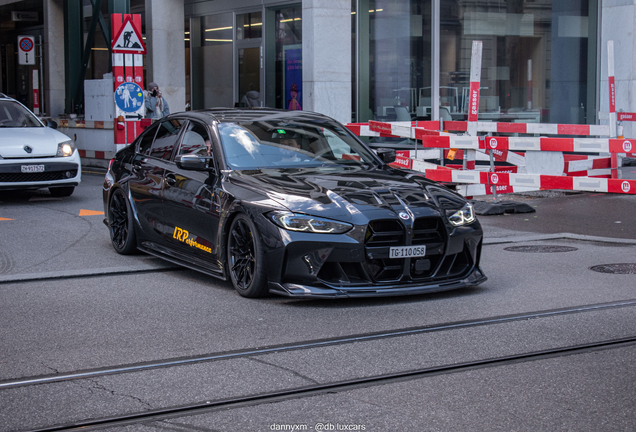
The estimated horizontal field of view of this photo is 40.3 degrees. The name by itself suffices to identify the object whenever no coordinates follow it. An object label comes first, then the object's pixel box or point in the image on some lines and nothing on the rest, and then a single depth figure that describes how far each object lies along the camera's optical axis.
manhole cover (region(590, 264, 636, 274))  7.80
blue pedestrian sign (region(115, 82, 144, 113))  17.53
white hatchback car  13.13
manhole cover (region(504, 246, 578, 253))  9.12
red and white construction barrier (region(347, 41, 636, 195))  11.46
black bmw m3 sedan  6.32
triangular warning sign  17.31
